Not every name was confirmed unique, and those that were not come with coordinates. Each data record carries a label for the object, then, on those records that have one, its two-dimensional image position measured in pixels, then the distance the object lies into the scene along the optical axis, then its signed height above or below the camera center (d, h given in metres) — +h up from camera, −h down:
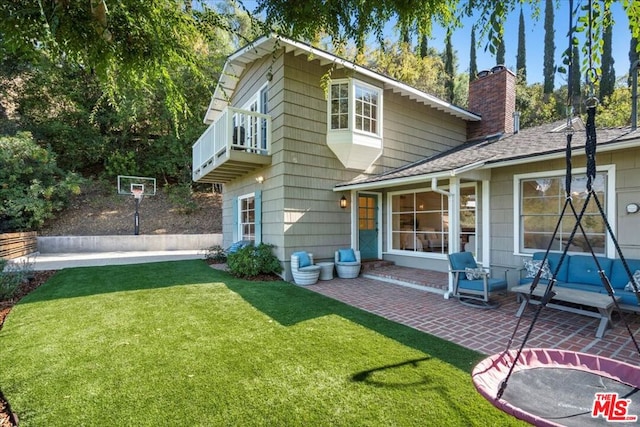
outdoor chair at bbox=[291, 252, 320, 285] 7.22 -1.20
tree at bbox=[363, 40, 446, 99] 18.11 +9.02
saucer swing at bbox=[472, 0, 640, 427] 1.83 -1.12
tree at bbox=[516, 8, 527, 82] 24.75 +13.24
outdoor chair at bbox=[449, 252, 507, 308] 5.39 -1.16
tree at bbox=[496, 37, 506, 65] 25.51 +13.40
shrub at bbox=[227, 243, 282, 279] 7.68 -1.10
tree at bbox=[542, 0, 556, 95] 21.41 +12.06
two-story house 6.14 +1.12
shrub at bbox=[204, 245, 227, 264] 10.87 -1.32
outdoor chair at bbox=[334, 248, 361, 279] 7.93 -1.15
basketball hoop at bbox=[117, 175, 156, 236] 15.73 +1.82
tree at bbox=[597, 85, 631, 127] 17.66 +6.18
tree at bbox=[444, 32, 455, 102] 22.44 +10.92
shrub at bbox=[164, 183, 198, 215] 18.80 +1.27
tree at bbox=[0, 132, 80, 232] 13.88 +1.57
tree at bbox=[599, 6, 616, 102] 21.27 +9.88
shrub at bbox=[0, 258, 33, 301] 5.95 -1.26
